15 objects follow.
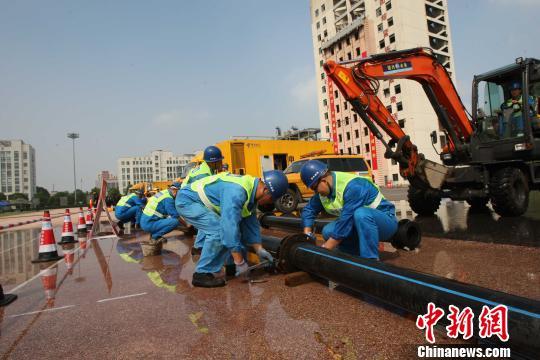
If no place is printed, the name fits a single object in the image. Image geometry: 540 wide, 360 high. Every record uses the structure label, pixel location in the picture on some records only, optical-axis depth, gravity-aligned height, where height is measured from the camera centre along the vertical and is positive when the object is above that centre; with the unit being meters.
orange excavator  6.21 +0.98
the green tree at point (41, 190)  105.19 +6.45
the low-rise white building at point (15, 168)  94.94 +12.18
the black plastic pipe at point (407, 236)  3.94 -0.59
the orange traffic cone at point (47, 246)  5.52 -0.59
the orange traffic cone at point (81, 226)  10.25 -0.56
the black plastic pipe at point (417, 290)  1.50 -0.60
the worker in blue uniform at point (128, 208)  8.26 -0.09
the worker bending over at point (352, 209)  3.16 -0.21
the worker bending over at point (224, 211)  3.08 -0.13
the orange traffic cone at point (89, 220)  11.45 -0.48
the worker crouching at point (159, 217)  5.81 -0.25
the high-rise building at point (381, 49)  41.06 +17.86
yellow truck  13.33 +1.56
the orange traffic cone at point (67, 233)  7.88 -0.56
